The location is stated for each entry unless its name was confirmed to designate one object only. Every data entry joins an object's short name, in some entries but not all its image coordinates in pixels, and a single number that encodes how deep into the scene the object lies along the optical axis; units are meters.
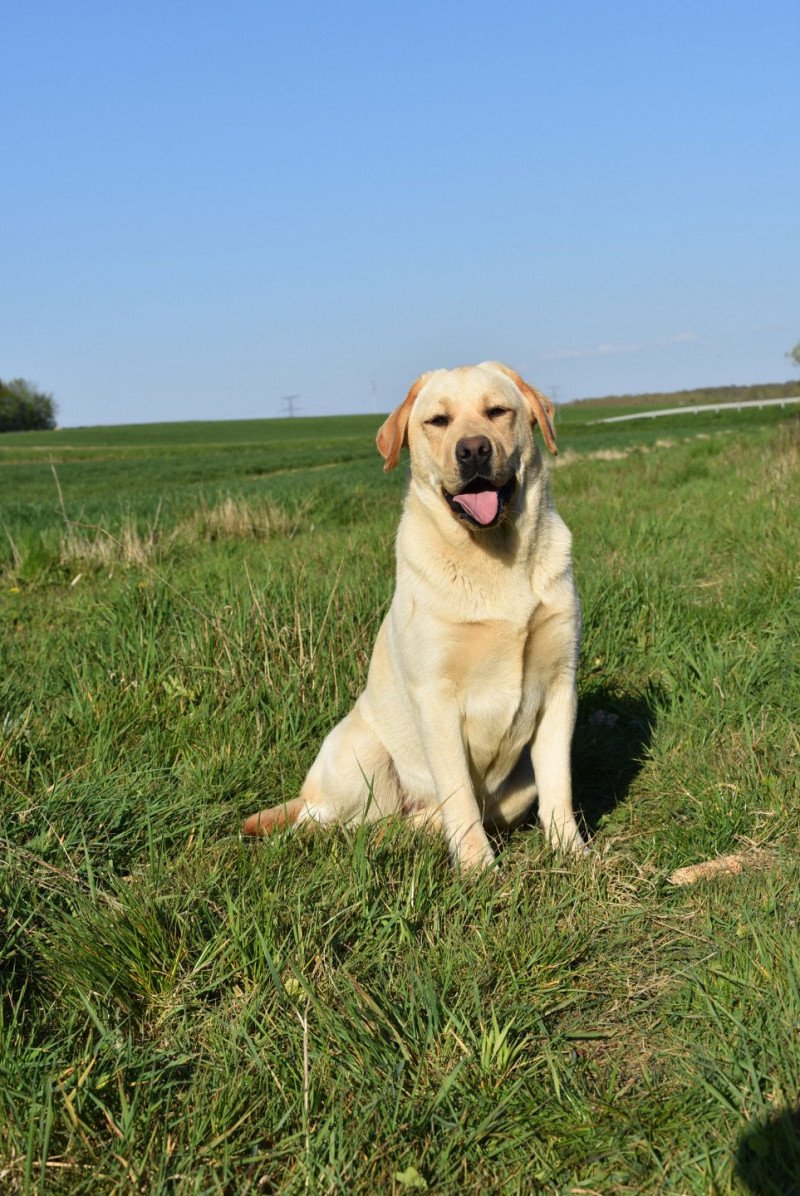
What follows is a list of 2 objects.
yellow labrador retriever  3.35
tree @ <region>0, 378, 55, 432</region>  105.69
